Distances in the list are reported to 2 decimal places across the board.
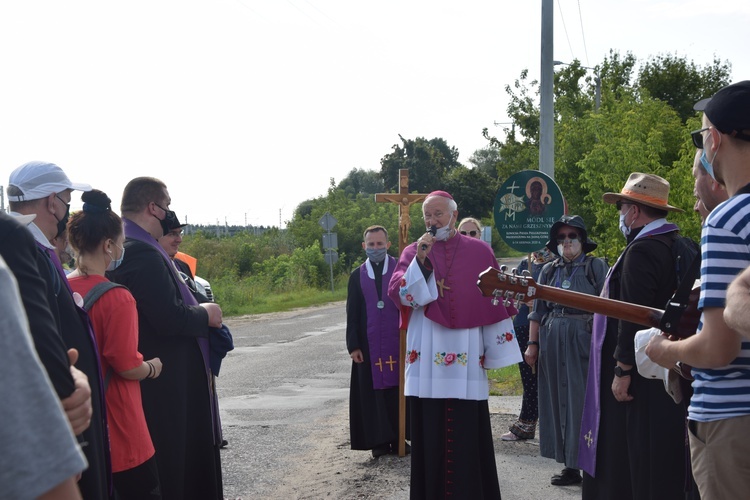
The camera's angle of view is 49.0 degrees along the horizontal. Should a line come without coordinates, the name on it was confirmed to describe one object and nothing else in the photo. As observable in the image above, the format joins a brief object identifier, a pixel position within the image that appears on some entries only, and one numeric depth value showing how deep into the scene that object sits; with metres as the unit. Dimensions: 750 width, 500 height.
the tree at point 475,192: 55.38
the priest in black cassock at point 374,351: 7.32
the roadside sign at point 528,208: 8.79
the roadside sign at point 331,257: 34.06
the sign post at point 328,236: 33.19
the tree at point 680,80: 32.62
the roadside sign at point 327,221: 33.12
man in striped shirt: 2.50
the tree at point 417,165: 62.56
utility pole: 11.44
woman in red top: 3.75
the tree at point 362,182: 85.12
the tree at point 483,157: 101.00
